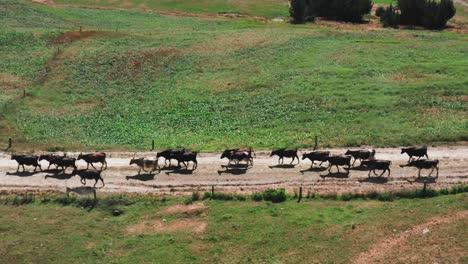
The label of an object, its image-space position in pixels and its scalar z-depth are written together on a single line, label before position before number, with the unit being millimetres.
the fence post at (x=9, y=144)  48478
